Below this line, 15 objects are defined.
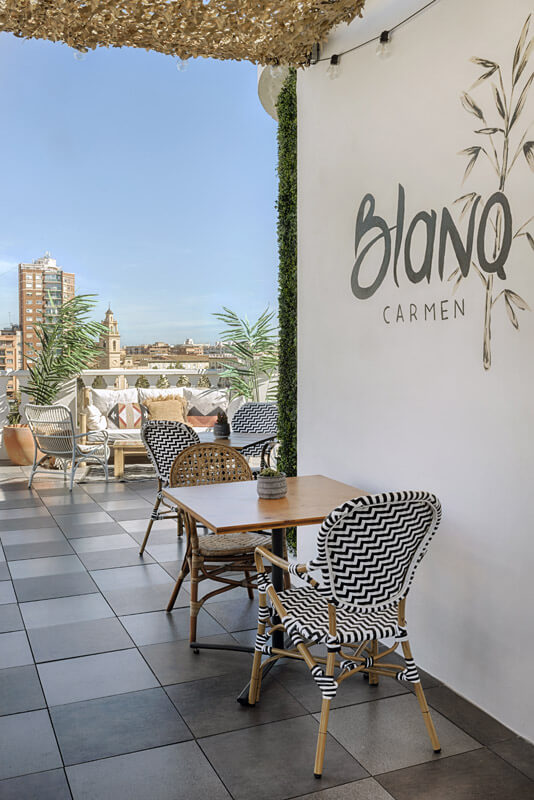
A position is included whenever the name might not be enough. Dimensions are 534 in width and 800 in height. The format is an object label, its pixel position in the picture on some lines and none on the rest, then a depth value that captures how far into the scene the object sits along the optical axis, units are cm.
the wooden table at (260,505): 282
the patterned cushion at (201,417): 924
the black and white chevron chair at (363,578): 230
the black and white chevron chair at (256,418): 654
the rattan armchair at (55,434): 746
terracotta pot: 889
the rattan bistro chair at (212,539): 342
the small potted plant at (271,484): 324
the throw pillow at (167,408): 880
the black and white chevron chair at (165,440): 458
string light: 317
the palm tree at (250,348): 925
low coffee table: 821
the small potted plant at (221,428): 570
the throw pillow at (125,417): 895
